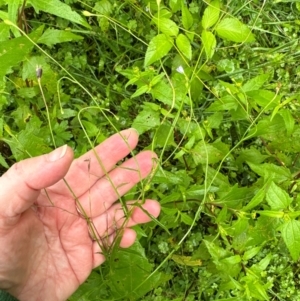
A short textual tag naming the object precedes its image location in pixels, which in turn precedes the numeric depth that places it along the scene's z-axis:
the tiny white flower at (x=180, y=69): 0.31
